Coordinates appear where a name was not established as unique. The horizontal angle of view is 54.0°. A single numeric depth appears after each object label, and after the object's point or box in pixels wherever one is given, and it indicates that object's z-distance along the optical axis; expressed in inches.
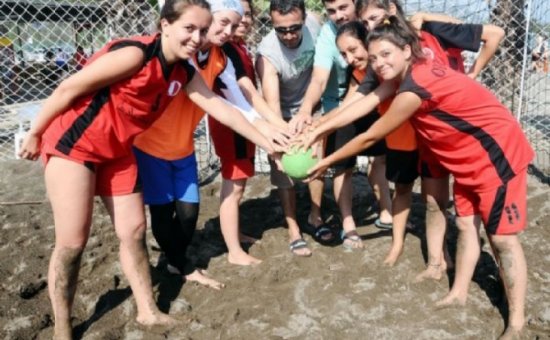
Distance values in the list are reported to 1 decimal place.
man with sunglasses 153.0
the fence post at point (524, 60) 260.1
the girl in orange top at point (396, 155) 142.6
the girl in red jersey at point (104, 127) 109.2
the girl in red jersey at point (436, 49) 142.0
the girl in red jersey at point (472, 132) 119.9
